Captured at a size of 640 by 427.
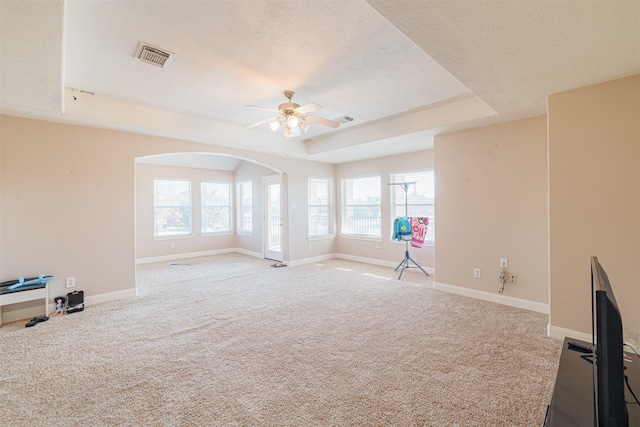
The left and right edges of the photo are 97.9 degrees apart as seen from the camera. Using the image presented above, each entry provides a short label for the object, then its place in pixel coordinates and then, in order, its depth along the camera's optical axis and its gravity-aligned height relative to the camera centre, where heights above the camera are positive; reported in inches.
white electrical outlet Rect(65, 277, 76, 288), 147.3 -35.0
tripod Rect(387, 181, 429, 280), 218.0 -33.5
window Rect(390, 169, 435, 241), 219.1 +13.7
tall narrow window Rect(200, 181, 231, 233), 316.2 +10.1
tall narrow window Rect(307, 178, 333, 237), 275.6 +6.8
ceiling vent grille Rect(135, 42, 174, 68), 95.6 +57.6
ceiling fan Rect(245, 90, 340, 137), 125.3 +46.3
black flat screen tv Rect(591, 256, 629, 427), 32.6 -18.2
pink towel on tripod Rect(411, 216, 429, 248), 207.0 -13.1
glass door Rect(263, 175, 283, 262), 271.9 -4.9
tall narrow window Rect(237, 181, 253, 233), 316.5 +8.8
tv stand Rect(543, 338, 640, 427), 43.1 -32.1
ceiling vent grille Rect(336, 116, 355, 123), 173.3 +59.9
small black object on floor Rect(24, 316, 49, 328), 126.5 -48.5
